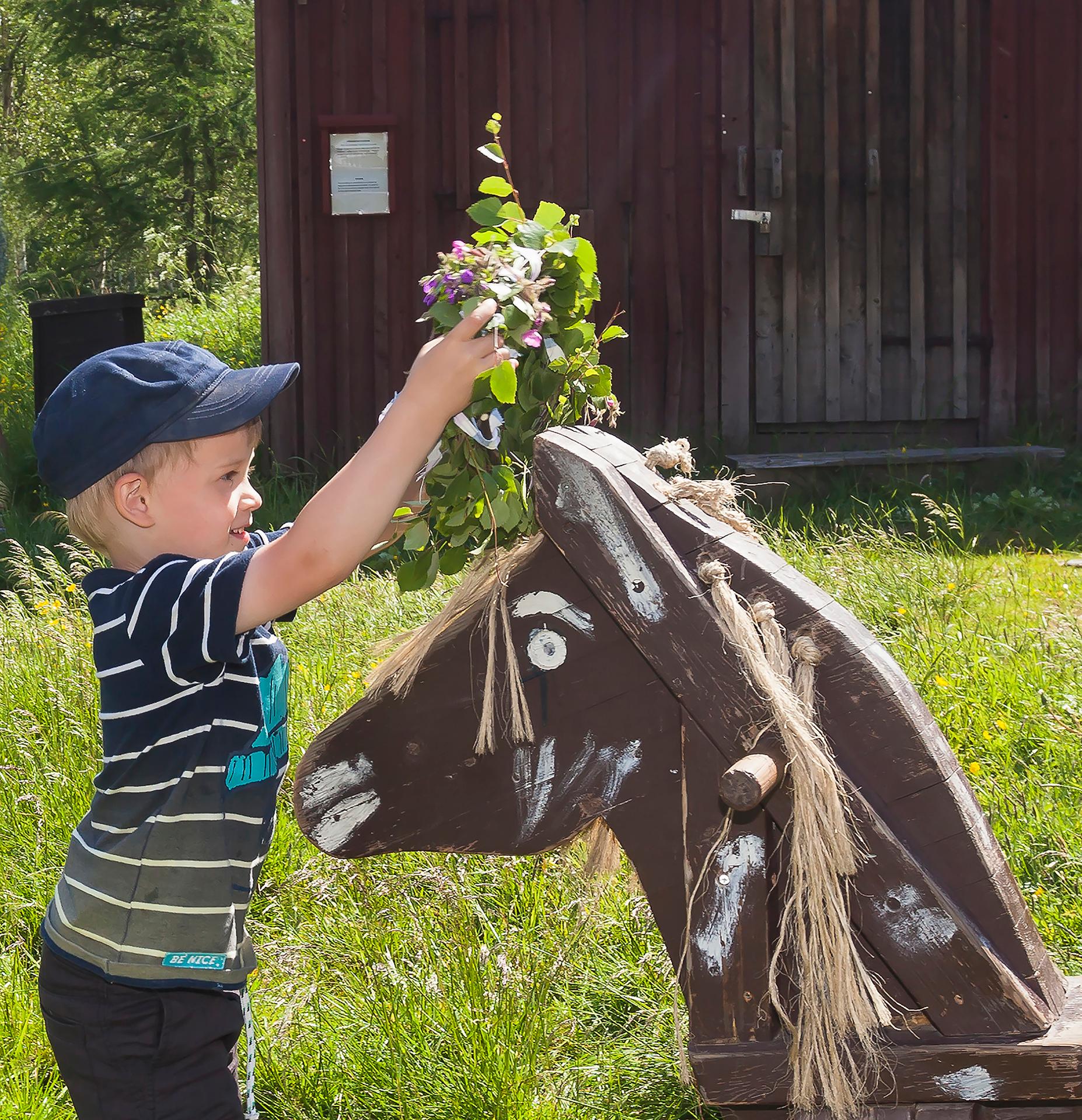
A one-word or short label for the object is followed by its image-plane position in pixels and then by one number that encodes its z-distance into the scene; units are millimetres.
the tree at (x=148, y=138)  14781
